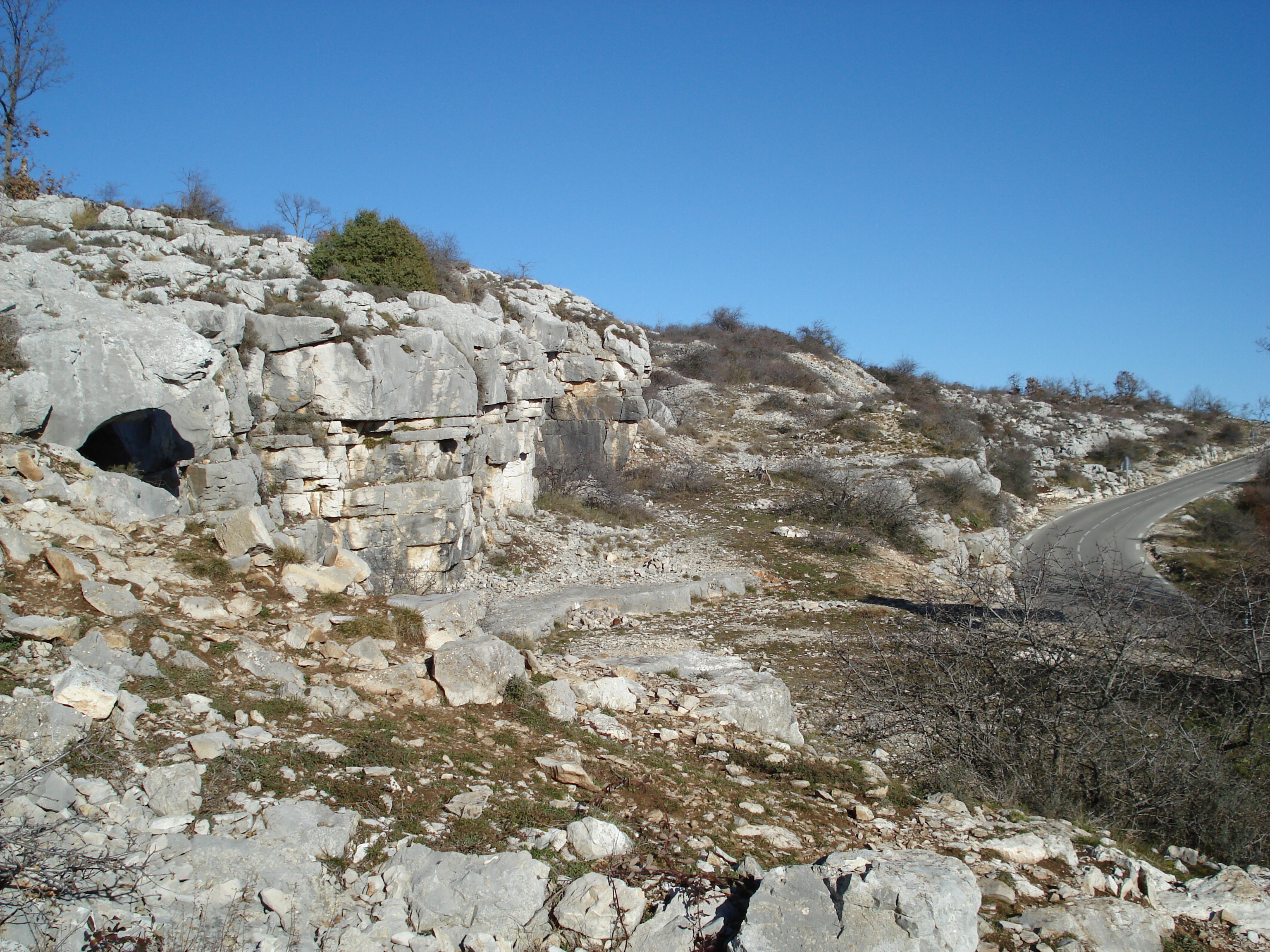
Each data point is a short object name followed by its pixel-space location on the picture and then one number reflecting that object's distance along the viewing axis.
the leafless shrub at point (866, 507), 20.88
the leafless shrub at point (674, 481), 22.02
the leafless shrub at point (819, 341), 47.12
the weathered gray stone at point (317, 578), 6.24
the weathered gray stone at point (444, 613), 6.16
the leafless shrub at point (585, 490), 18.56
